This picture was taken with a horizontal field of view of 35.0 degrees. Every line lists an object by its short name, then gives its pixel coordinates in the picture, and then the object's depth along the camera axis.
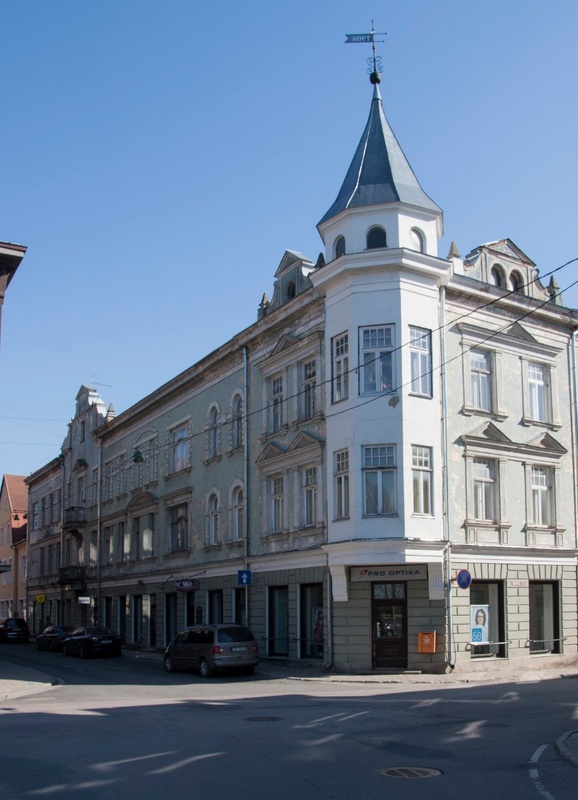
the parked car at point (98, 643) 37.59
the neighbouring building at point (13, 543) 70.50
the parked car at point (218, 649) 25.97
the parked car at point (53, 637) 44.25
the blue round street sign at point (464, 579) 24.92
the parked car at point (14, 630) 57.00
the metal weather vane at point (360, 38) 29.75
